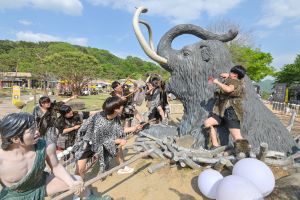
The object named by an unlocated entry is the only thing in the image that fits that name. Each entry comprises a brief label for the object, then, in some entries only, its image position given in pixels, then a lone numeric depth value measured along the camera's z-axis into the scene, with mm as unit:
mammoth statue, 2771
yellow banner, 10345
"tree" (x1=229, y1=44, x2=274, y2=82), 18482
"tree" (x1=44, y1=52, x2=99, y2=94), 23592
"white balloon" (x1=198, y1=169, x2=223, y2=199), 2117
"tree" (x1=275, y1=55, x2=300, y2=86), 23592
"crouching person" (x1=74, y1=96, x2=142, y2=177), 2684
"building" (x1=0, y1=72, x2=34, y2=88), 31922
